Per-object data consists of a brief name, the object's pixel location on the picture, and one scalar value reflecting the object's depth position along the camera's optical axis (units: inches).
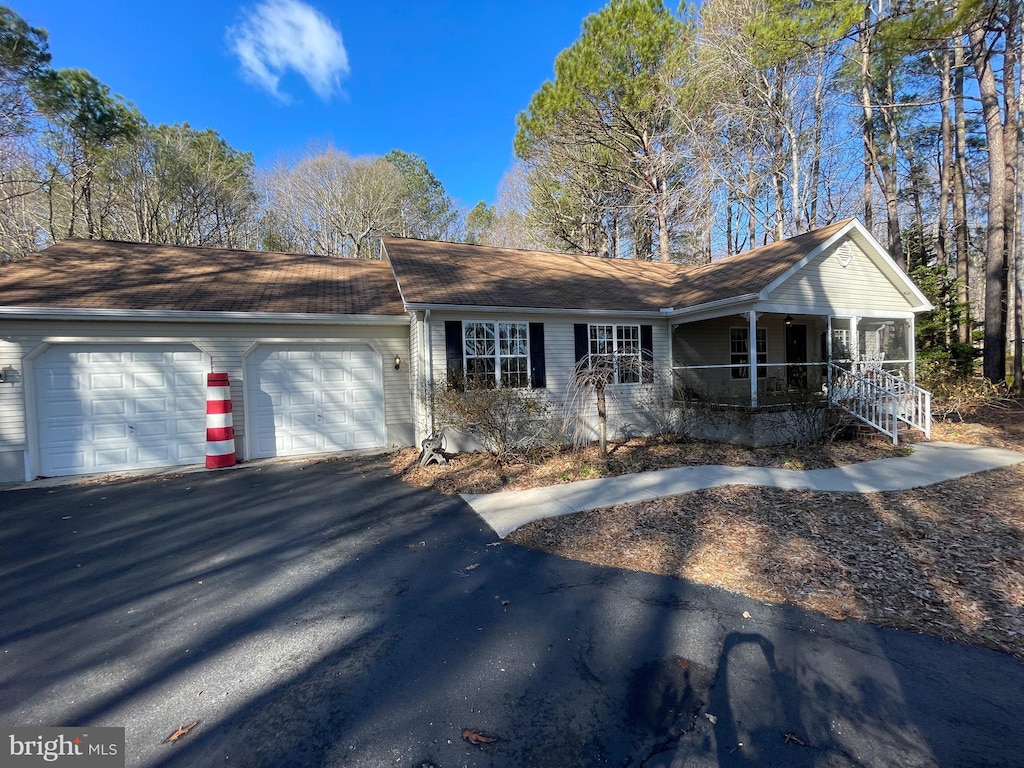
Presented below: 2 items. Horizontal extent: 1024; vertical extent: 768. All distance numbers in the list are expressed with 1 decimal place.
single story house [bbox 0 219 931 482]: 304.2
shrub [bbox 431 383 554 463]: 298.5
